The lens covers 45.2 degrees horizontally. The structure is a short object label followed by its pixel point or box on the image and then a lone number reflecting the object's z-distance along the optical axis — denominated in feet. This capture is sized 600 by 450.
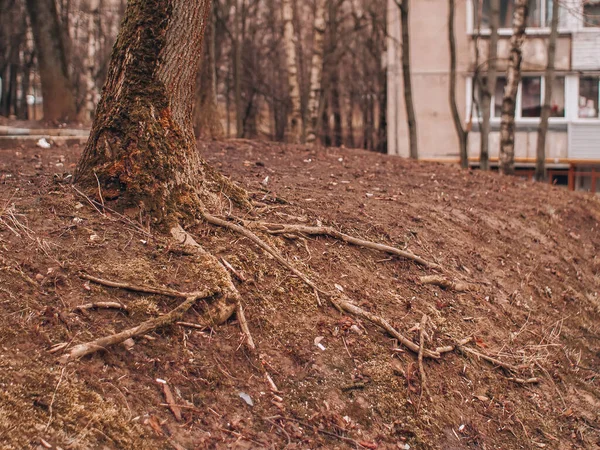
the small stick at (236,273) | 15.72
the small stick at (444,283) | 19.18
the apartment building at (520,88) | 81.05
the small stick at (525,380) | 16.98
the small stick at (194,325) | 13.79
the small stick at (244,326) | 14.06
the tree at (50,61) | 44.27
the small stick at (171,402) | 11.80
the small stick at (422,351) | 14.85
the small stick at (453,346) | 16.20
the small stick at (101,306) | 13.10
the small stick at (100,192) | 16.87
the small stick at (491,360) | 16.84
